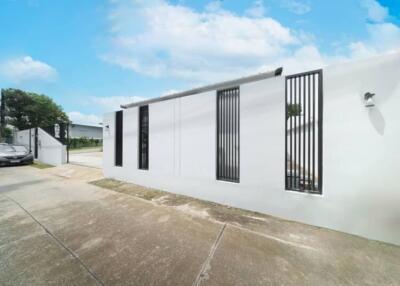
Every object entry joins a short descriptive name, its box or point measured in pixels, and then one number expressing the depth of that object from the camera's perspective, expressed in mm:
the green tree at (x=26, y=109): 20078
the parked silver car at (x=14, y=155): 9820
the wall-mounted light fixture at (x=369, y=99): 2648
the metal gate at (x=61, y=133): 9922
